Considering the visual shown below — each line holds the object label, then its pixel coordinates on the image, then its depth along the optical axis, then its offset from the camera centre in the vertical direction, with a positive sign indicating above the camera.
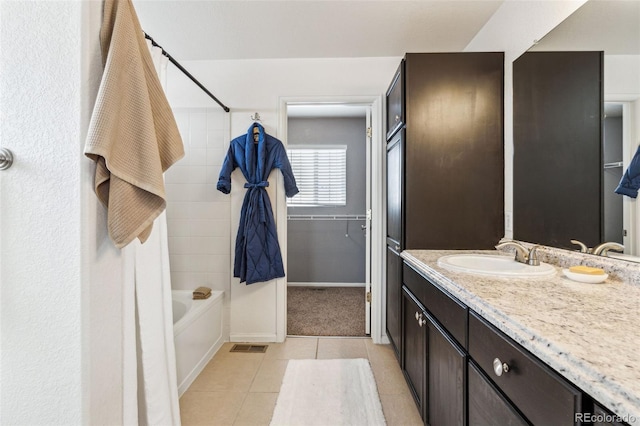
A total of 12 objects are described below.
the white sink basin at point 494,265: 1.02 -0.24
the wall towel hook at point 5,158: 0.77 +0.15
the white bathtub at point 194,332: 1.67 -0.85
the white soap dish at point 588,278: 0.94 -0.24
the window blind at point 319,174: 3.83 +0.51
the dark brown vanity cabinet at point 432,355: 0.94 -0.62
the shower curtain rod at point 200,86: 1.40 +0.86
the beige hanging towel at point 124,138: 0.78 +0.22
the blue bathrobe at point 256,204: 2.13 +0.05
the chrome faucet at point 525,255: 1.19 -0.21
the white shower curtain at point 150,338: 0.96 -0.50
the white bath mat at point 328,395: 1.44 -1.11
